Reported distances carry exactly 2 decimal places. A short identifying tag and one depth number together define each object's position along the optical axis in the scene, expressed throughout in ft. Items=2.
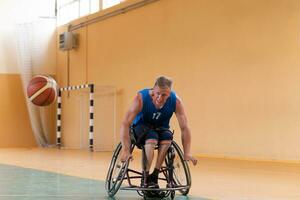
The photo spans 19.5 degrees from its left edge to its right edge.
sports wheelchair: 21.02
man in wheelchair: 20.84
